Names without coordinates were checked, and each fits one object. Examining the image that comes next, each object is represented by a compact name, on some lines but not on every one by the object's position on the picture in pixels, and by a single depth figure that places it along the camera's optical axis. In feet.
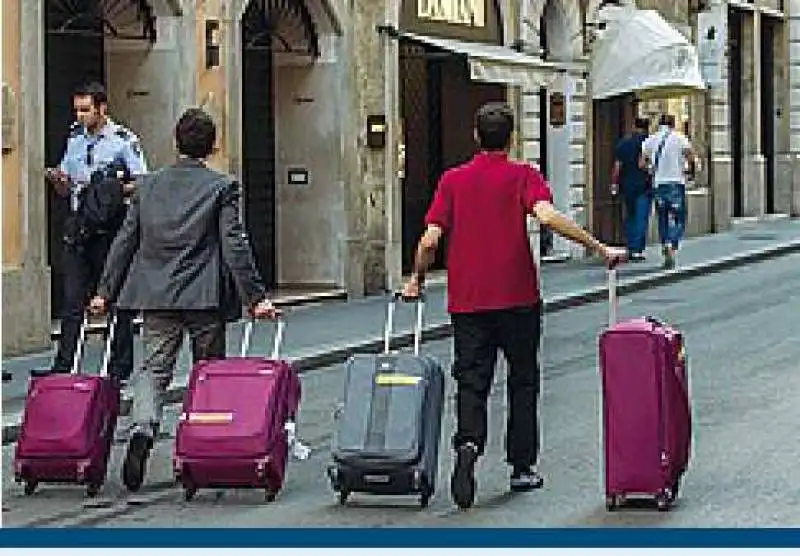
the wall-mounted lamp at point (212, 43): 63.05
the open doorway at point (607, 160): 97.55
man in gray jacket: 32.55
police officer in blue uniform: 41.70
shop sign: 78.18
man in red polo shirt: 30.73
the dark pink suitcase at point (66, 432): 32.14
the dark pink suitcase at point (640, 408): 29.66
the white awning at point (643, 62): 93.09
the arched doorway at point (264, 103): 69.77
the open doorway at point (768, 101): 130.21
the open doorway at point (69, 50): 58.59
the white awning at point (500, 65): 75.41
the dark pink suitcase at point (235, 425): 30.71
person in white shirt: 83.66
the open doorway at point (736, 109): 123.03
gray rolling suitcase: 30.07
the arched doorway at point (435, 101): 79.66
